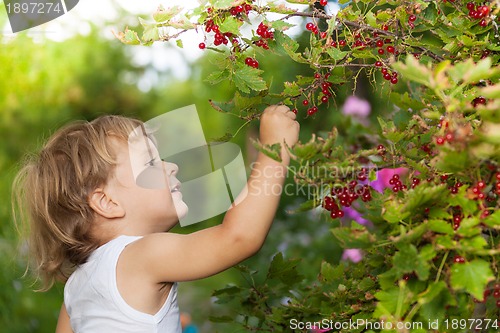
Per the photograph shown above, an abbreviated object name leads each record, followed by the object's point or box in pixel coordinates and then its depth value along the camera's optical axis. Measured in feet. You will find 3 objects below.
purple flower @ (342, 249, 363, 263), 9.06
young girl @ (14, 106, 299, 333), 6.49
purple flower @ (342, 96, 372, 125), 11.89
